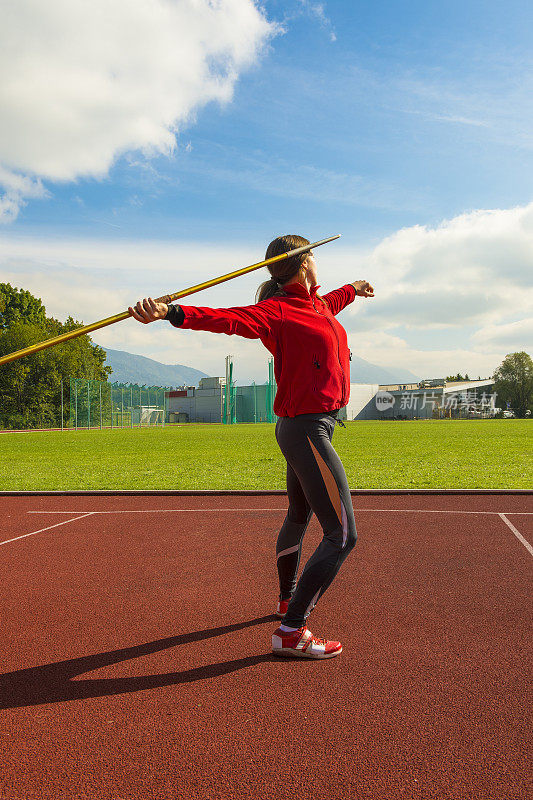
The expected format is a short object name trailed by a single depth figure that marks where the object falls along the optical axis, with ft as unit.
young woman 10.70
